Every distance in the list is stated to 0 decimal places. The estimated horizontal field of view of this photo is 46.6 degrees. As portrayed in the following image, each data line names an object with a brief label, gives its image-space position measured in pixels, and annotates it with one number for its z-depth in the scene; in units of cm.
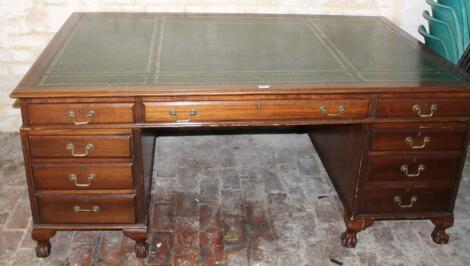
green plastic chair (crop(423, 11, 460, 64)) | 395
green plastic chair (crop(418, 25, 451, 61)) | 405
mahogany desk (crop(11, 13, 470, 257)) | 288
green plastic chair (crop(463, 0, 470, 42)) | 383
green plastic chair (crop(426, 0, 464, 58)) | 389
